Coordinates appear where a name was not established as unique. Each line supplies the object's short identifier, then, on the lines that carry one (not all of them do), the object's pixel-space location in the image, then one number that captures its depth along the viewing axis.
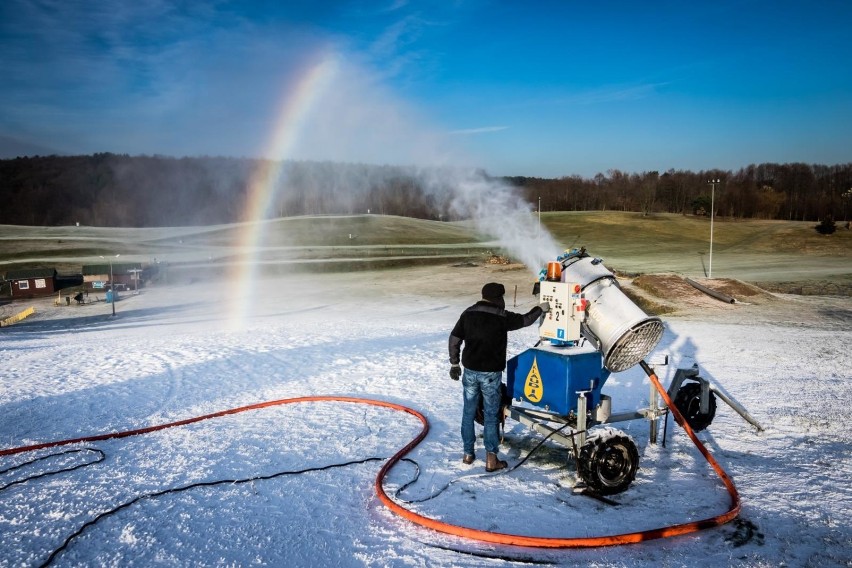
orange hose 4.75
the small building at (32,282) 39.84
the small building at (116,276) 39.25
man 6.32
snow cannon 5.95
